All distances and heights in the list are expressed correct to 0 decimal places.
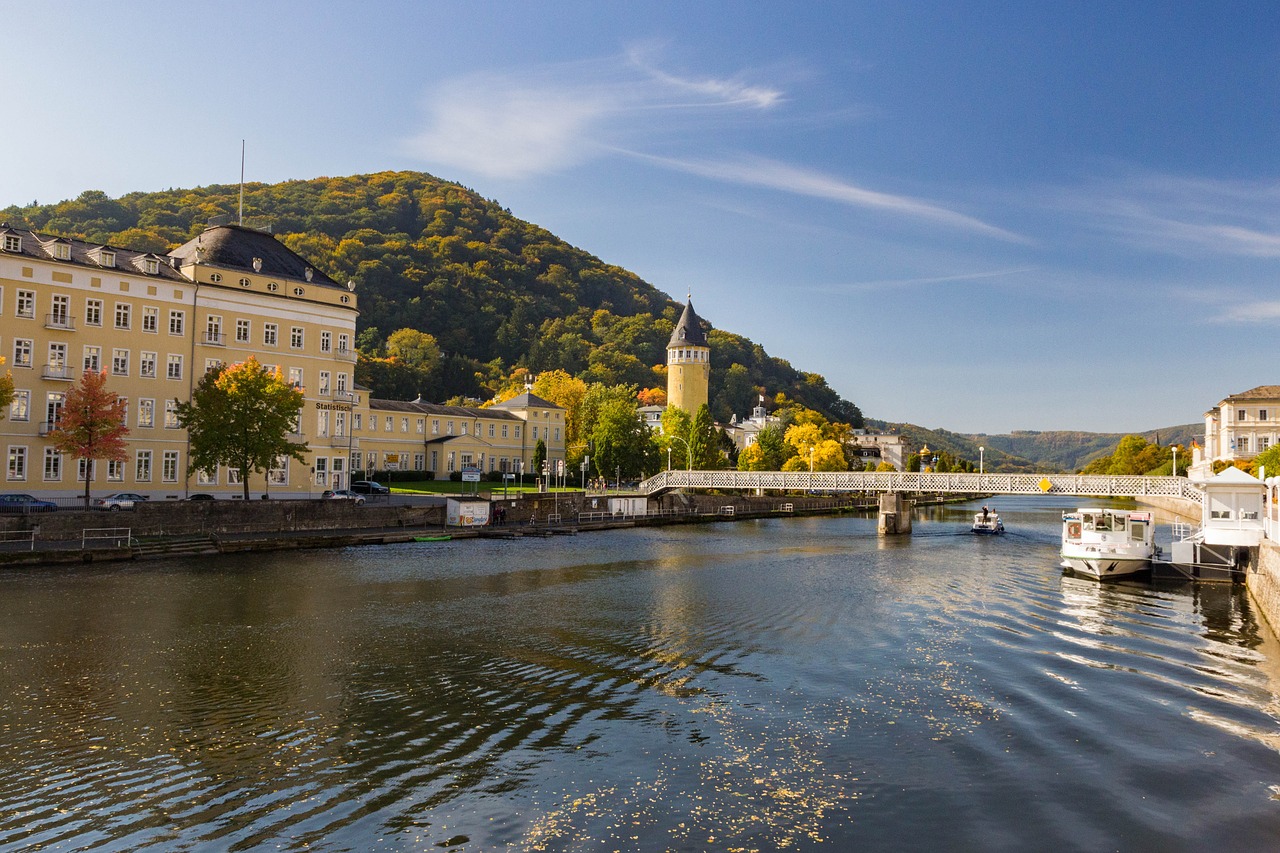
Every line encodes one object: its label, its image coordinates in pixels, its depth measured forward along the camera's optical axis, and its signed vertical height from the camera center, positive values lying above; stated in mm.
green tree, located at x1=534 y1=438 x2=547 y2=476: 96850 -297
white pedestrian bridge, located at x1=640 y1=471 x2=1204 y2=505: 66312 -1552
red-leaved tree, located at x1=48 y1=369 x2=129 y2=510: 47750 +907
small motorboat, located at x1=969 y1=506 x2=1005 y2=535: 78000 -5128
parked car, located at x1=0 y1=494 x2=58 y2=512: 43922 -3249
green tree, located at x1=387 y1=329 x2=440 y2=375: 144638 +16688
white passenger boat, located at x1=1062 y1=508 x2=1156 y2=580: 45281 -3776
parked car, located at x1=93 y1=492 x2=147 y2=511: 47281 -3226
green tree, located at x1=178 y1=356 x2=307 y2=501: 52094 +1599
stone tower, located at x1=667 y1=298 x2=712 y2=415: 144000 +14362
